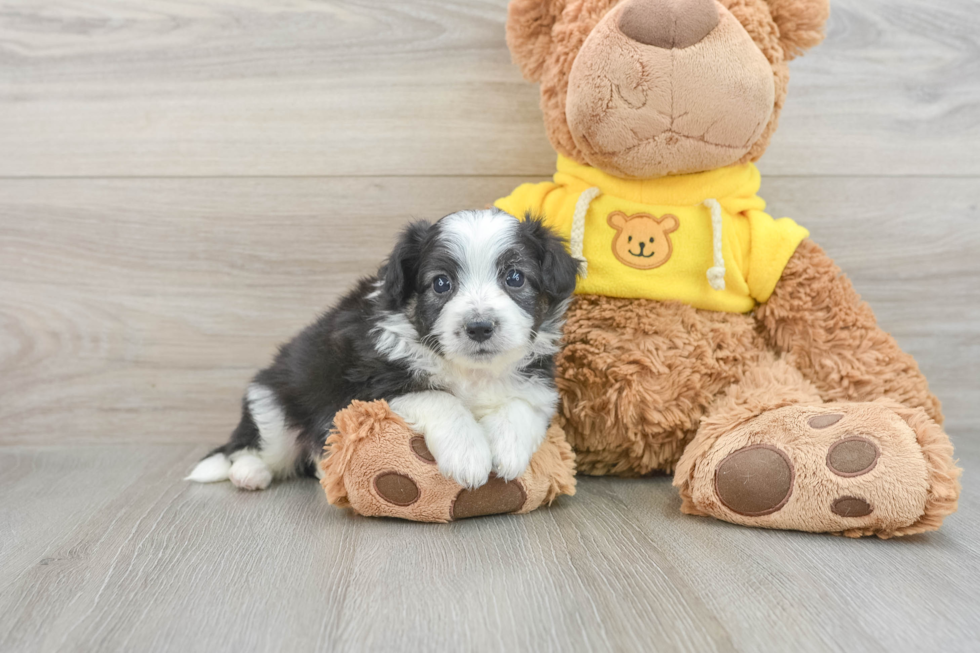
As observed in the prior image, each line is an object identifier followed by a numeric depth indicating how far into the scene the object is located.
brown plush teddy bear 0.65
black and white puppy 0.61
